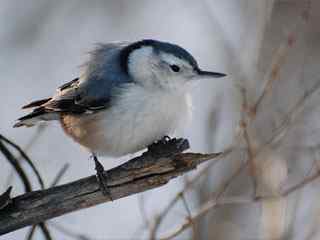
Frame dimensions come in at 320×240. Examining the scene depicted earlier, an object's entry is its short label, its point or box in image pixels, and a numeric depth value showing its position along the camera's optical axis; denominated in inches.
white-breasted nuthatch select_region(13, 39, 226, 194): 288.0
